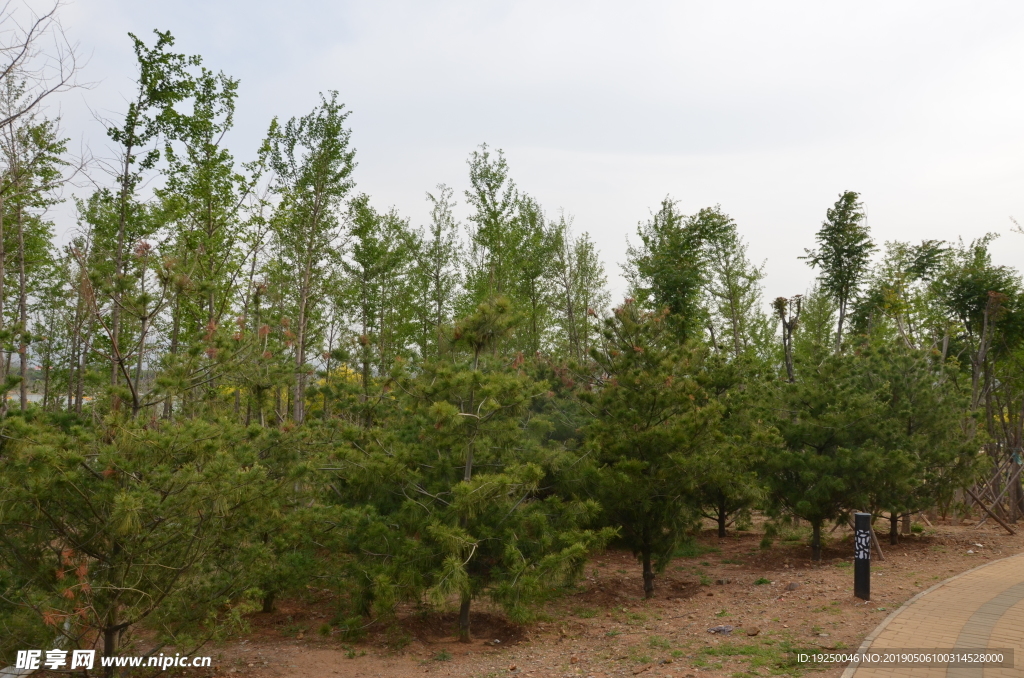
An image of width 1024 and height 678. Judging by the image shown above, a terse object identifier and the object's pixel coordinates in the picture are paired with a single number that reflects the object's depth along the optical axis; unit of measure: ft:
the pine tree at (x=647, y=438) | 39.27
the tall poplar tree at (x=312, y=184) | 63.26
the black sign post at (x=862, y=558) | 31.76
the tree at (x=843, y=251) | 76.13
